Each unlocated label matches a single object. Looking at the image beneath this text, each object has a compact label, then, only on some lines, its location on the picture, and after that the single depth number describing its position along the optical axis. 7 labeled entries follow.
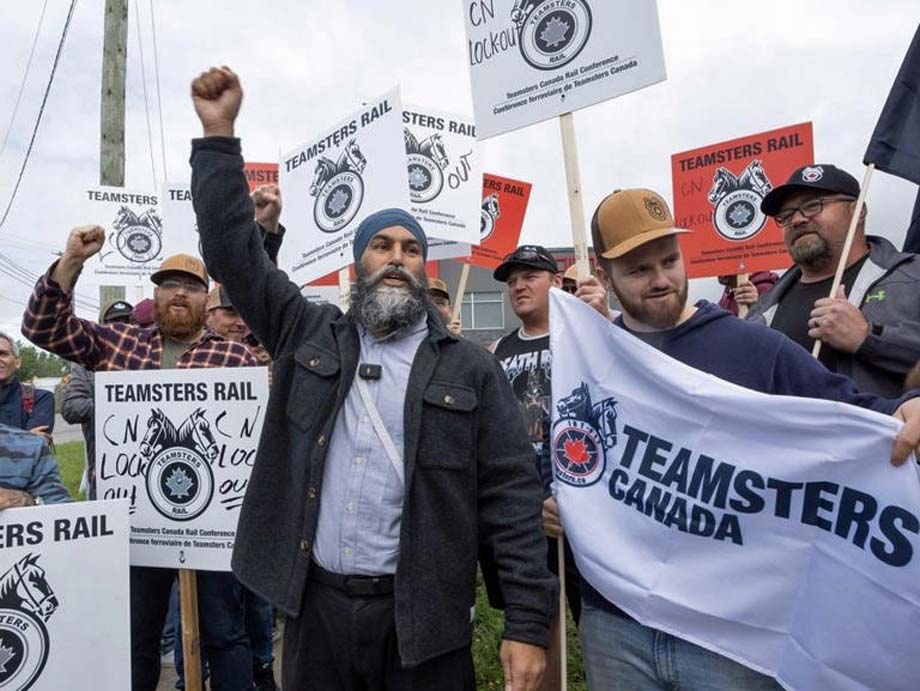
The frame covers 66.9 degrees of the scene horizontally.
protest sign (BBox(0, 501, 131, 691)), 2.43
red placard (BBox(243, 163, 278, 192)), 6.07
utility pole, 8.01
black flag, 2.42
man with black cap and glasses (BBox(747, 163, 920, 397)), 2.24
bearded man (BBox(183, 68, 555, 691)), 1.89
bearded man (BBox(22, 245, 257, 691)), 2.85
